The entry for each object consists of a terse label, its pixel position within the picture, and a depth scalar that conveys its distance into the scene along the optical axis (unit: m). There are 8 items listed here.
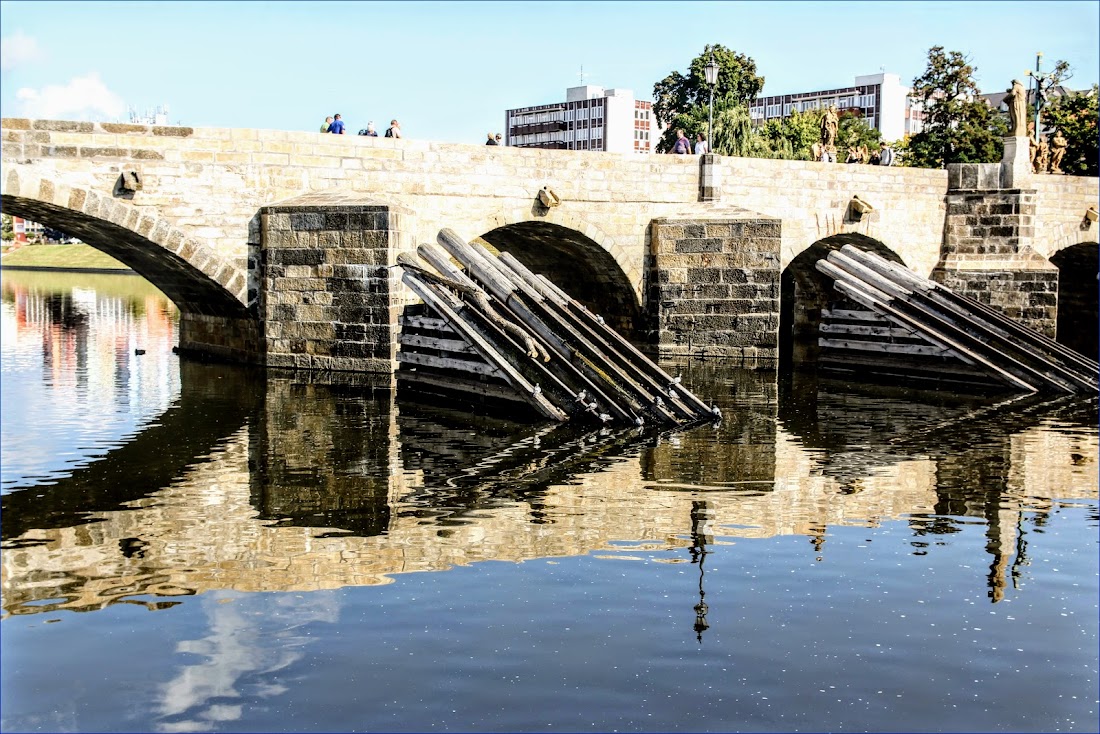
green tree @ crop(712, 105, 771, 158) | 59.31
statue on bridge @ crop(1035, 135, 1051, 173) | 34.65
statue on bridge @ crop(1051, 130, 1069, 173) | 36.17
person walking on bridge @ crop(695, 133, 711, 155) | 25.54
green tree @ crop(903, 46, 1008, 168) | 43.50
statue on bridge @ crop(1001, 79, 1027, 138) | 27.86
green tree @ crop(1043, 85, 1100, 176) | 42.69
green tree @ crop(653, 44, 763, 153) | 64.44
